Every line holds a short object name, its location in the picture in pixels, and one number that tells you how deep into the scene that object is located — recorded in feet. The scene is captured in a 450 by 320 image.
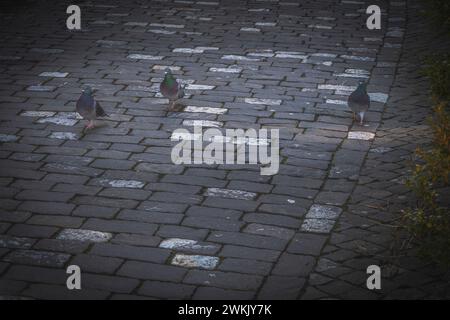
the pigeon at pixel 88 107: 49.14
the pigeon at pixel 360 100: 50.08
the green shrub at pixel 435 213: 31.83
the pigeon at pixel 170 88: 52.70
